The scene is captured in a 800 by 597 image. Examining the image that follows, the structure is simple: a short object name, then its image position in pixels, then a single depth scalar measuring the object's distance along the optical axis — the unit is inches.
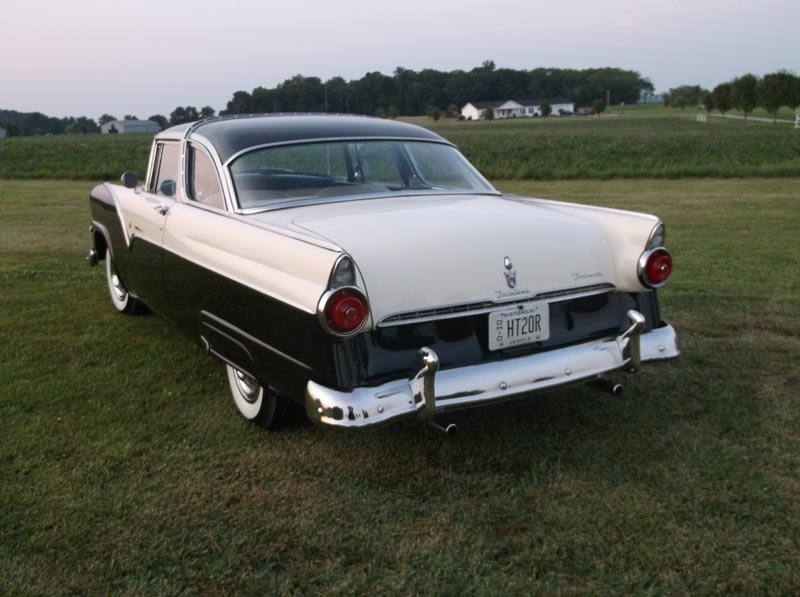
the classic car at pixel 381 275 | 116.9
